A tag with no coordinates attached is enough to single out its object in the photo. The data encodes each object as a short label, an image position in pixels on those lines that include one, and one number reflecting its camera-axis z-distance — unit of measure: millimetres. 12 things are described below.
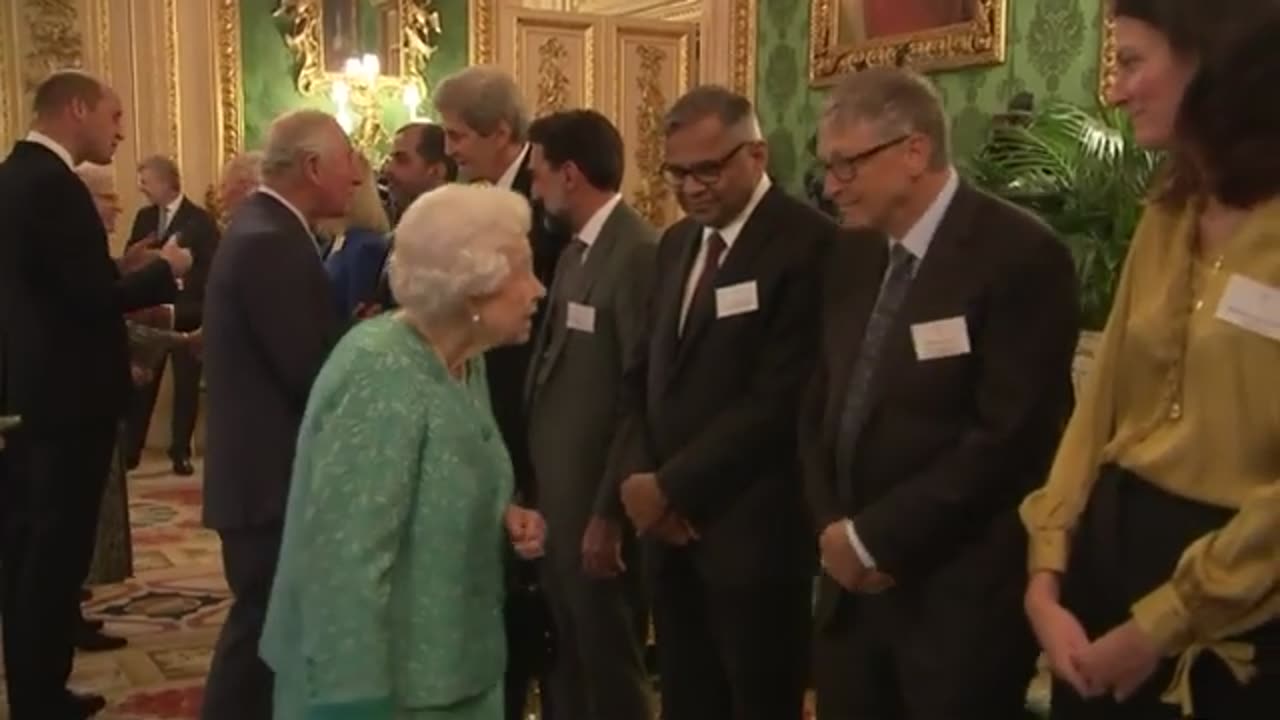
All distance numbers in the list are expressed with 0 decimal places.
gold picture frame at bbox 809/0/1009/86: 5789
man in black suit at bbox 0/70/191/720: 3482
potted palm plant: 4273
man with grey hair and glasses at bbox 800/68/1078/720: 2117
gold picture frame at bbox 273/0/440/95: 8680
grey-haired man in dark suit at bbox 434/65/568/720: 3293
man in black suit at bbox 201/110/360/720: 2967
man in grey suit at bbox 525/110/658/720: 2982
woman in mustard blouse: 1552
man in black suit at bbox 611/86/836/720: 2611
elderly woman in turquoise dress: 1919
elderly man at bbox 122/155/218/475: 7191
